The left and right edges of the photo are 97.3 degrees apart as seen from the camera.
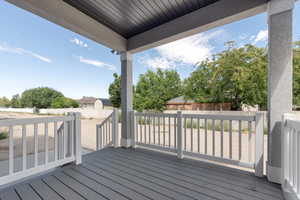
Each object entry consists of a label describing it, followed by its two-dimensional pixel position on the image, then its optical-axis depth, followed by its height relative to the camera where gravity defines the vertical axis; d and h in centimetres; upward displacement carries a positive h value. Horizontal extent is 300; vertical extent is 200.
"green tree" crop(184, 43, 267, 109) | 758 +145
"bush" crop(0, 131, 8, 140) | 413 -118
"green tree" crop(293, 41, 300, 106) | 620 +105
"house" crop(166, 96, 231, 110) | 905 -46
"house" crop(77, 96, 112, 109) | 2400 -39
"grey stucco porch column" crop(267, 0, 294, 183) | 170 +35
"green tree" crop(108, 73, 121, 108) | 1213 +84
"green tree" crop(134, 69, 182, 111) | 1325 +138
